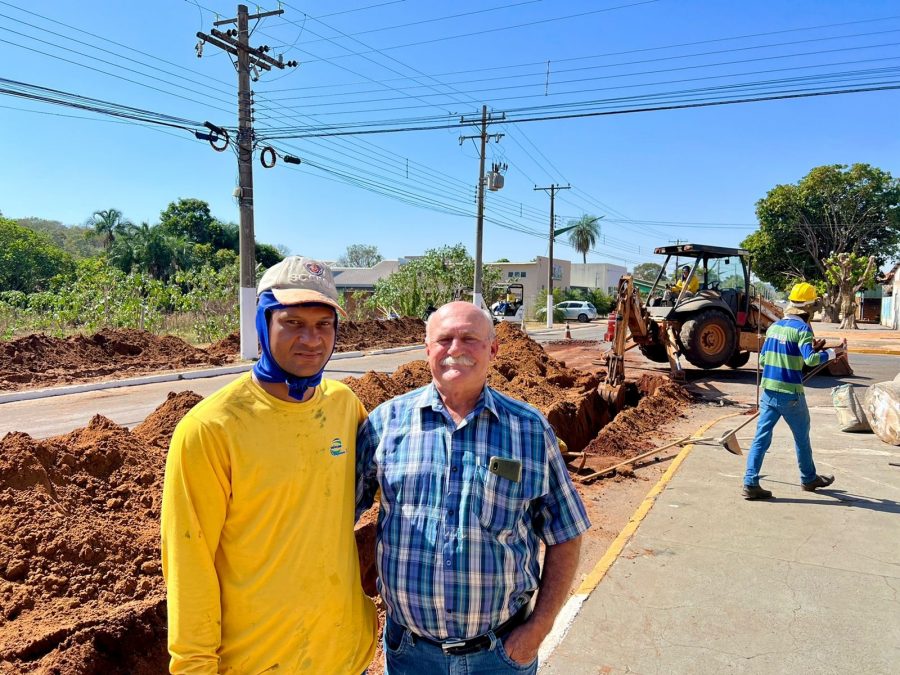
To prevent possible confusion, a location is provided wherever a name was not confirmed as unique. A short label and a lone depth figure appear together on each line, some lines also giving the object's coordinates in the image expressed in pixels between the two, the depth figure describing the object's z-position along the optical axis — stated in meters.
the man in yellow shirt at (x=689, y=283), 13.81
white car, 45.31
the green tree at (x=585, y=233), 72.12
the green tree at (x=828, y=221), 40.69
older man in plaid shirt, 1.88
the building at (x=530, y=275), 55.76
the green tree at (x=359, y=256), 105.31
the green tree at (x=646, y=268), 90.45
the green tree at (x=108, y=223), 43.00
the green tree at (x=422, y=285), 29.64
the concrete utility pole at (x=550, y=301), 35.78
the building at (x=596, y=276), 77.69
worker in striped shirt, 5.48
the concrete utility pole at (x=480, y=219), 25.58
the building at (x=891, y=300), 37.69
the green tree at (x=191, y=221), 49.28
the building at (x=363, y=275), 63.70
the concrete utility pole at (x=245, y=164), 15.70
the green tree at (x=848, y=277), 34.57
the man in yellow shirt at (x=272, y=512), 1.61
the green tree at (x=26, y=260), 41.31
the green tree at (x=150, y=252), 38.78
